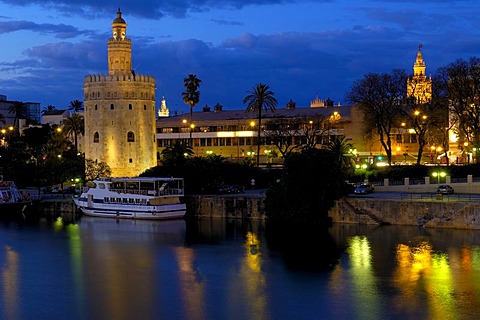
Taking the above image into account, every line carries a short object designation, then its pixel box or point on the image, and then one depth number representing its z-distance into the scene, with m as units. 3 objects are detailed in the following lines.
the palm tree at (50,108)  164.25
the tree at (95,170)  86.18
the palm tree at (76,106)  144.62
